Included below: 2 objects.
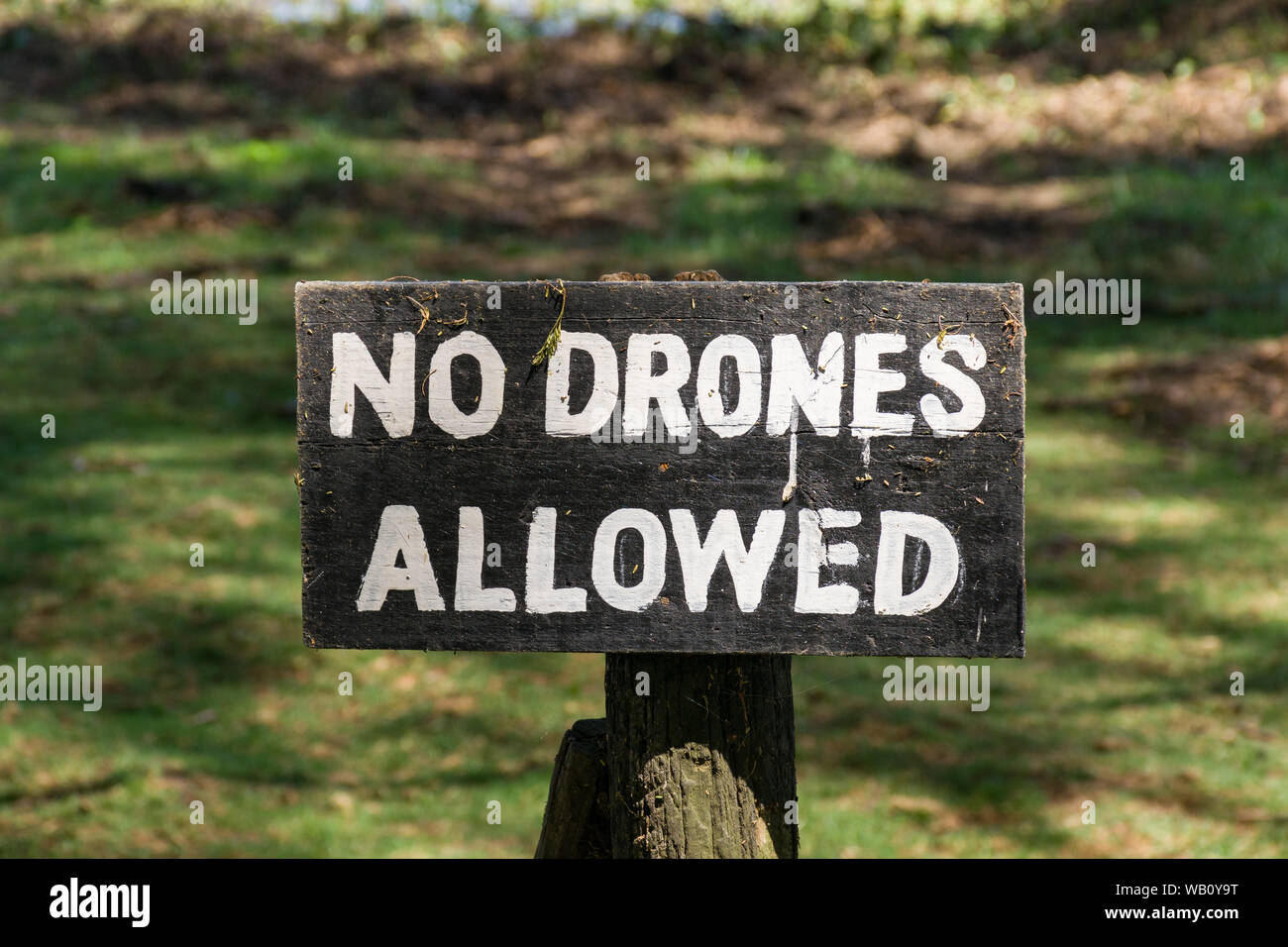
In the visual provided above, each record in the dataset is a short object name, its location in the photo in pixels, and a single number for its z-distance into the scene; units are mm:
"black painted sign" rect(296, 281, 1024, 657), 2213
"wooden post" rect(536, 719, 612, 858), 2353
